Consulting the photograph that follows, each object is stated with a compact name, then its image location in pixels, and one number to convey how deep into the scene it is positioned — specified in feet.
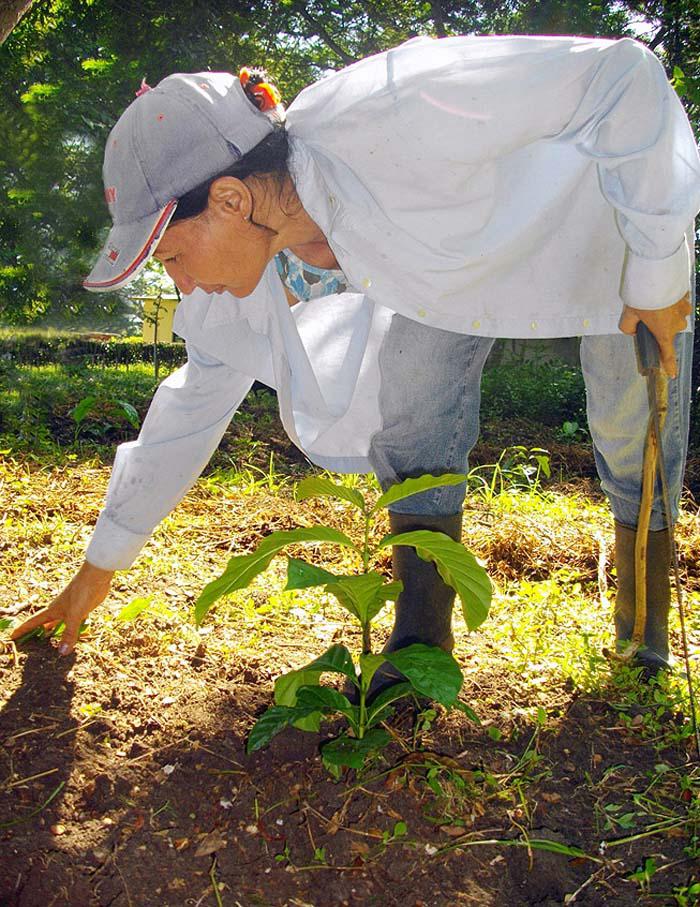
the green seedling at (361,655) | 3.98
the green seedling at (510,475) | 9.31
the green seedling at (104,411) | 10.94
